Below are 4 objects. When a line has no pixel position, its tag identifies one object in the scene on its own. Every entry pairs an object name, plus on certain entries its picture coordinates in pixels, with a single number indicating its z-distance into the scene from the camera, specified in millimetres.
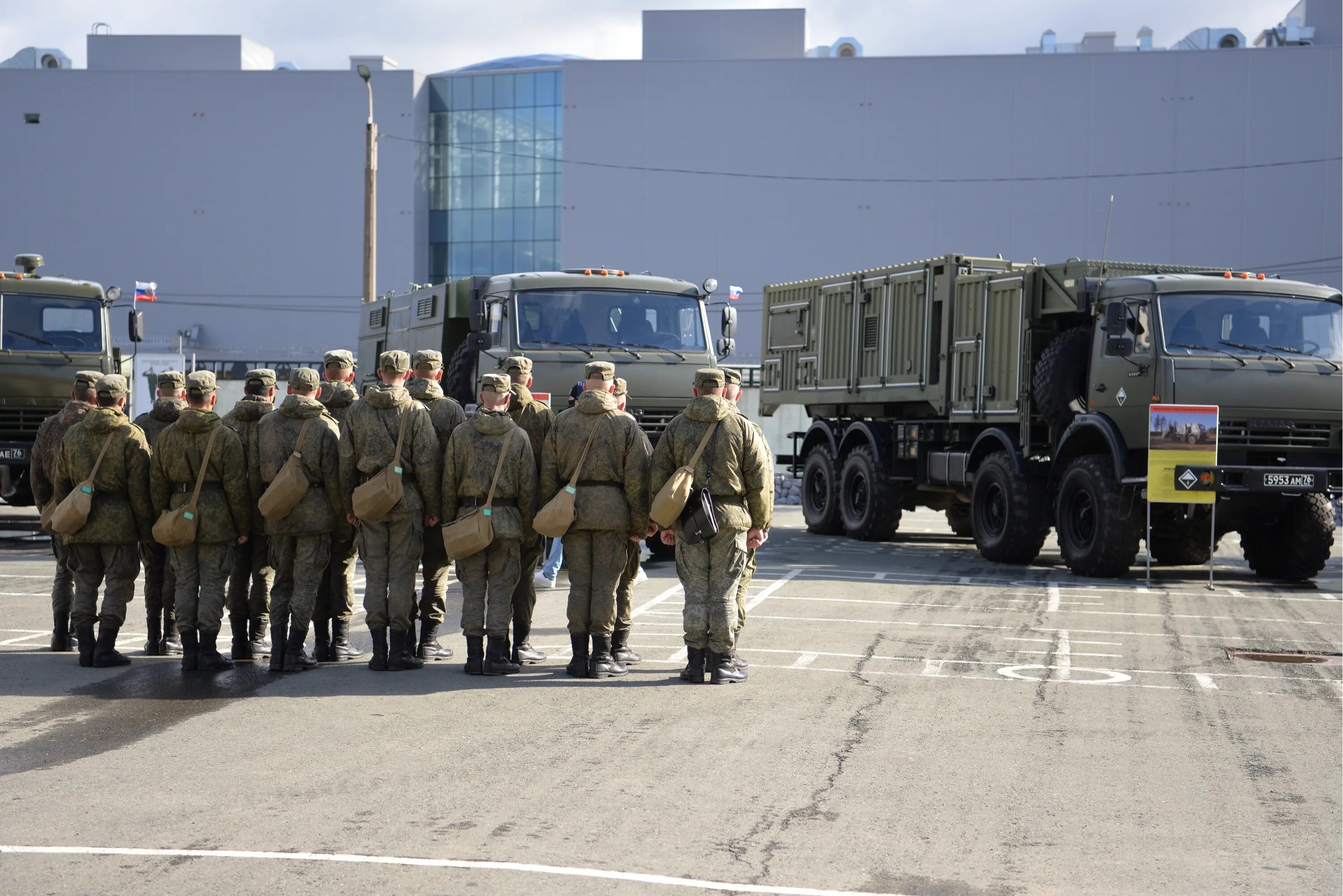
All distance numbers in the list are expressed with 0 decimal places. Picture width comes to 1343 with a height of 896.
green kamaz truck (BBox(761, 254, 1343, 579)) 15344
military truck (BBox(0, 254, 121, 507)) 18391
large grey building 56219
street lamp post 25844
